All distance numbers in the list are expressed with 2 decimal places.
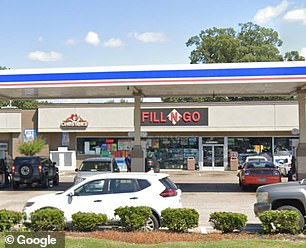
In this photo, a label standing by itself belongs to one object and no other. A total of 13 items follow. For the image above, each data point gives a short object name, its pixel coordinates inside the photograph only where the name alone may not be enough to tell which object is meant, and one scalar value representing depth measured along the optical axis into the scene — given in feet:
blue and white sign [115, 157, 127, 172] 134.92
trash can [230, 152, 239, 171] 131.64
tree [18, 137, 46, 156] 128.36
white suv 40.27
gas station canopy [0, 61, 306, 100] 70.33
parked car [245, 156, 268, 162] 94.28
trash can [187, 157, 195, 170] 133.28
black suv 80.07
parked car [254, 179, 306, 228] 39.39
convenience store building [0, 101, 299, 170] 128.67
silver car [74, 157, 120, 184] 65.72
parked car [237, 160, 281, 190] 73.97
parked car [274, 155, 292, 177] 103.31
